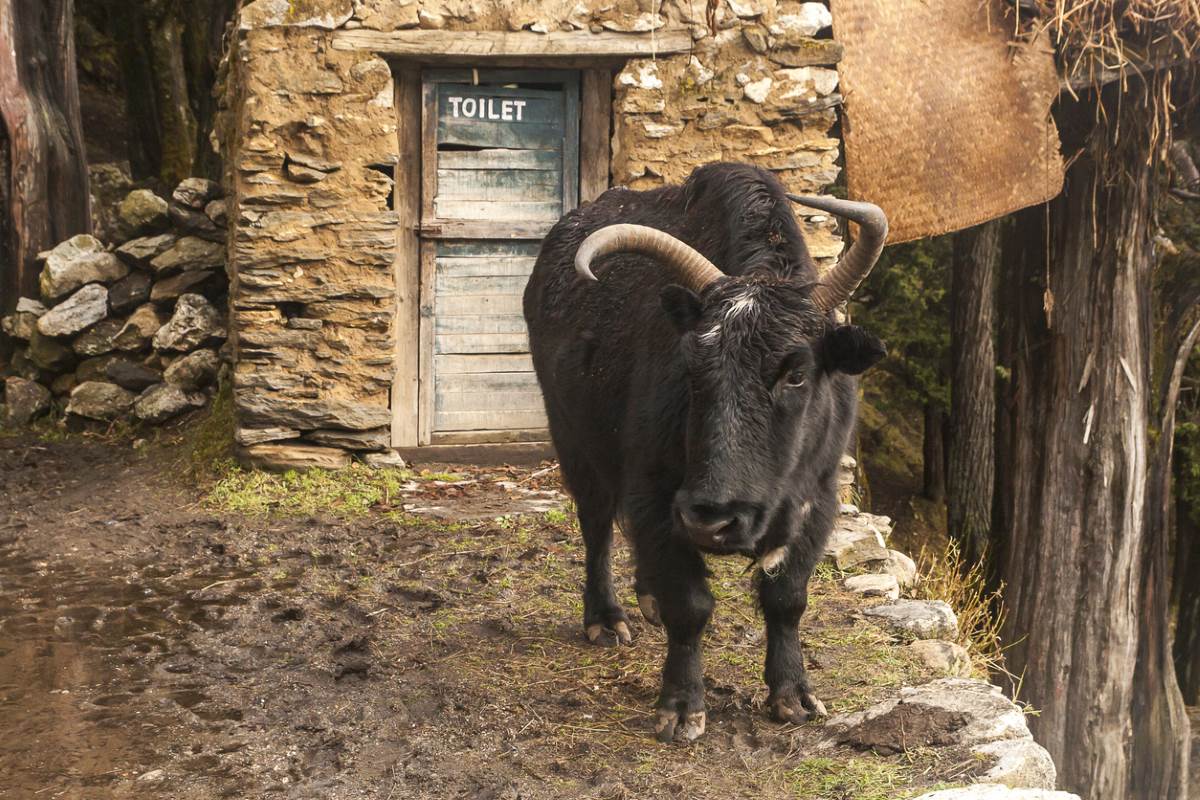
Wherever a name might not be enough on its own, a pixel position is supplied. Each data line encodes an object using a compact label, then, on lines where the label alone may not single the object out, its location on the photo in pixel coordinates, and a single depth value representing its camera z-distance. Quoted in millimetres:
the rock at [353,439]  7773
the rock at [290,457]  7664
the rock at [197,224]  9062
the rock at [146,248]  9172
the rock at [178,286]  9023
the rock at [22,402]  9117
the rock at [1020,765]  3918
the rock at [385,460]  7867
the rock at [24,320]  9391
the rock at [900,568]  6409
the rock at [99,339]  9125
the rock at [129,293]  9180
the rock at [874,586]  5949
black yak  3770
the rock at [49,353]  9219
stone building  7457
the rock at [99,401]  9016
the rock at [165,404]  8797
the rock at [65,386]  9305
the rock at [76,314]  9133
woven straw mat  7438
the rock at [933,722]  4184
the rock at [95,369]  9172
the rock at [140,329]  9078
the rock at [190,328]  8875
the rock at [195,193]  9141
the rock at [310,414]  7598
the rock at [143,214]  9375
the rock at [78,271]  9320
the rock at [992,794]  3604
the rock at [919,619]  5414
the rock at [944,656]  5023
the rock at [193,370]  8836
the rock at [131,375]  9070
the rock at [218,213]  9055
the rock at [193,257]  9023
